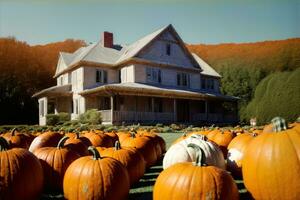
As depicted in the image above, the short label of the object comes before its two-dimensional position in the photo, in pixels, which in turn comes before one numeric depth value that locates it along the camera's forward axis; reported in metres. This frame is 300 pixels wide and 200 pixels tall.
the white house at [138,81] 23.61
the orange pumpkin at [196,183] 2.93
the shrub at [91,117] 20.77
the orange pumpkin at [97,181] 3.51
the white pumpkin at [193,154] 4.18
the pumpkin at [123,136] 6.96
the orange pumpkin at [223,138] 6.52
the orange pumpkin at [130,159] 4.48
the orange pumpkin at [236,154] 4.78
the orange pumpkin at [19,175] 3.45
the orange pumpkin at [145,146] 5.83
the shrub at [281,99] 12.97
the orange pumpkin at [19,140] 6.39
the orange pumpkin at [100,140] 6.80
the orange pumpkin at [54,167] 4.34
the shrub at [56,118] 22.44
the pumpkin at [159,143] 6.69
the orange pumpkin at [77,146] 5.17
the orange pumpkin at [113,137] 7.37
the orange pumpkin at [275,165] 3.04
